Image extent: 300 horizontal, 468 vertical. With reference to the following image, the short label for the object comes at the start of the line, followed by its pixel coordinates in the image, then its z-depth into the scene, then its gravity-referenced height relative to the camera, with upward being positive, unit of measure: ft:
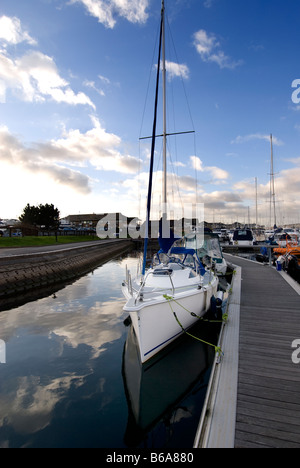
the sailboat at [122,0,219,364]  19.95 -6.10
